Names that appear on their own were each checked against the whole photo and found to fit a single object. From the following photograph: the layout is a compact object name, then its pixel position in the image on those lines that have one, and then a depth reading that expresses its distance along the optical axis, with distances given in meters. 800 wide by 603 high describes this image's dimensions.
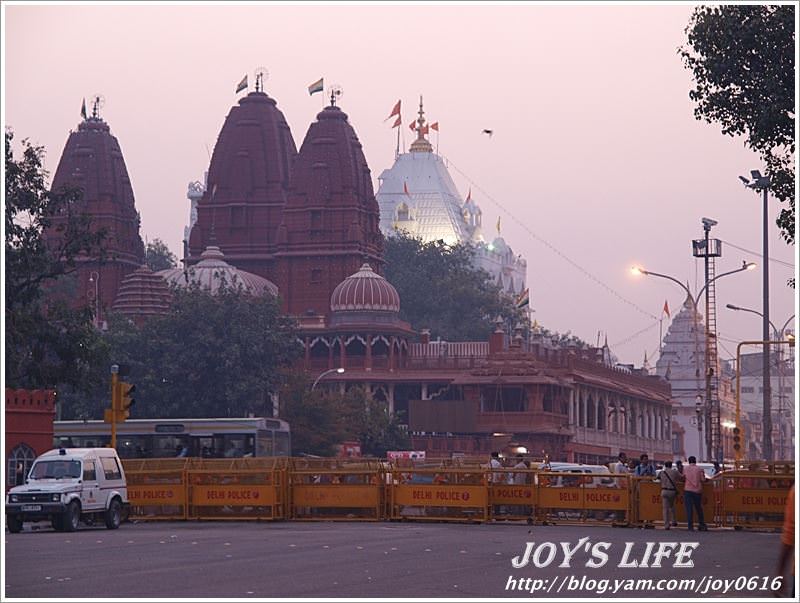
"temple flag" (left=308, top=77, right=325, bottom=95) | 128.62
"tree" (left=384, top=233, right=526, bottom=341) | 147.12
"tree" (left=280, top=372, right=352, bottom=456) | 81.25
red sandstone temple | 96.62
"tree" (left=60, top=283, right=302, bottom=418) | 81.00
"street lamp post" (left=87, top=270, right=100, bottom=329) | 120.00
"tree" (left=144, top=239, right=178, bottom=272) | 160.00
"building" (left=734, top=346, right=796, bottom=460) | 188.51
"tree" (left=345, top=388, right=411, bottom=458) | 85.44
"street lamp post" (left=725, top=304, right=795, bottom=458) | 69.65
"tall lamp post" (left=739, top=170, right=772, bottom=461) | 52.50
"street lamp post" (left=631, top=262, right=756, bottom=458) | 62.14
